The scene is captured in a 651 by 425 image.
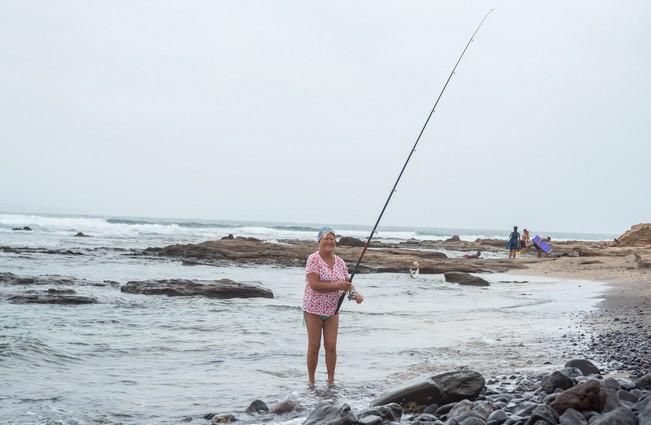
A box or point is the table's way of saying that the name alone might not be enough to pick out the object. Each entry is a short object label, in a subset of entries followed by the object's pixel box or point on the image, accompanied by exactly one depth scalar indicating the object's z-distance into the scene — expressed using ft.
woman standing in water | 22.80
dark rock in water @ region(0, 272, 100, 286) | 54.08
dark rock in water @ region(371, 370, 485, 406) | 19.03
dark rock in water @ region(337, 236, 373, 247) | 129.78
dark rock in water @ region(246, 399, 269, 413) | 19.65
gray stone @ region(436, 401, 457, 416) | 18.34
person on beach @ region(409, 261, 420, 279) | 76.45
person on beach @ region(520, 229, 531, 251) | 126.00
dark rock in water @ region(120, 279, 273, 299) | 50.55
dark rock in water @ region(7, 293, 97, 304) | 42.63
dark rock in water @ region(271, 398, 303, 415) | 19.49
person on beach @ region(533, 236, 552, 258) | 114.62
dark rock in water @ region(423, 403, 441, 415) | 18.53
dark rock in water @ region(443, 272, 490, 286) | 68.28
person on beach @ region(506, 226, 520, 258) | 108.78
